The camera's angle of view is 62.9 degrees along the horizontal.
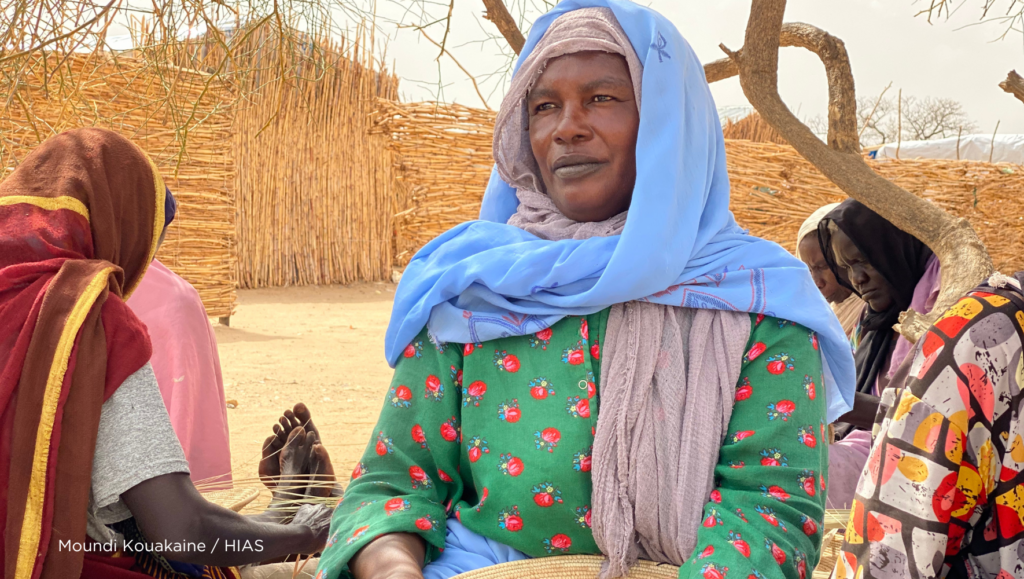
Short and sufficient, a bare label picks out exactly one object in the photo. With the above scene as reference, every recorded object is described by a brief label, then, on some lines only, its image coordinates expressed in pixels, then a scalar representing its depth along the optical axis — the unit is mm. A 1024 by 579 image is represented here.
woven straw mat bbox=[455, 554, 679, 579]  1607
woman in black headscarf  3986
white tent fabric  18578
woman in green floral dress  1617
